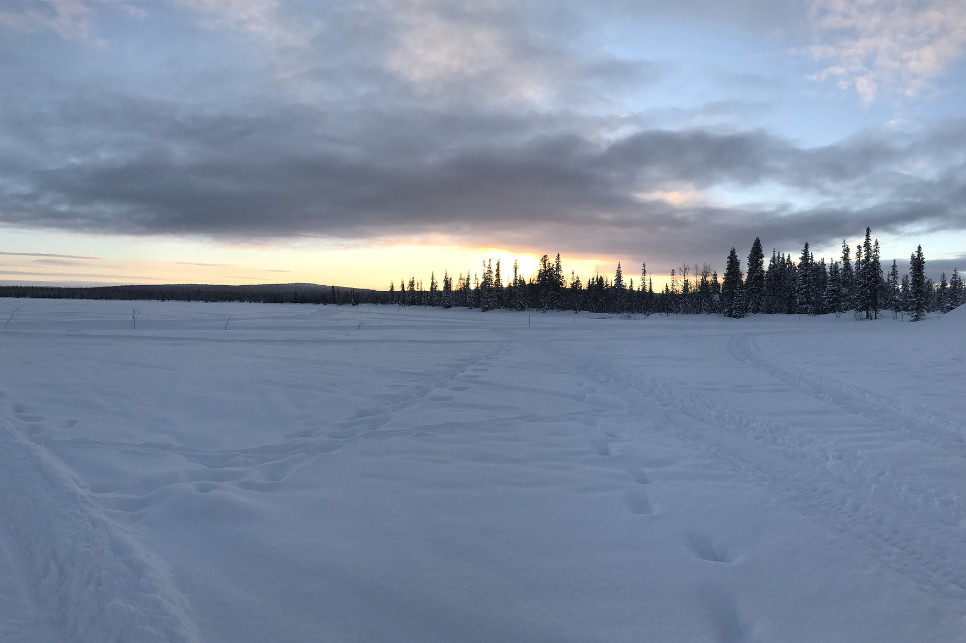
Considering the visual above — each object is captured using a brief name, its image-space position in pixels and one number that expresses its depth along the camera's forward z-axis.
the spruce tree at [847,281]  79.50
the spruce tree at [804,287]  74.56
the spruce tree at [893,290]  82.59
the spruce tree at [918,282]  61.28
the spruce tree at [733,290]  70.31
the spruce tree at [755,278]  76.75
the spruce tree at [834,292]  74.06
